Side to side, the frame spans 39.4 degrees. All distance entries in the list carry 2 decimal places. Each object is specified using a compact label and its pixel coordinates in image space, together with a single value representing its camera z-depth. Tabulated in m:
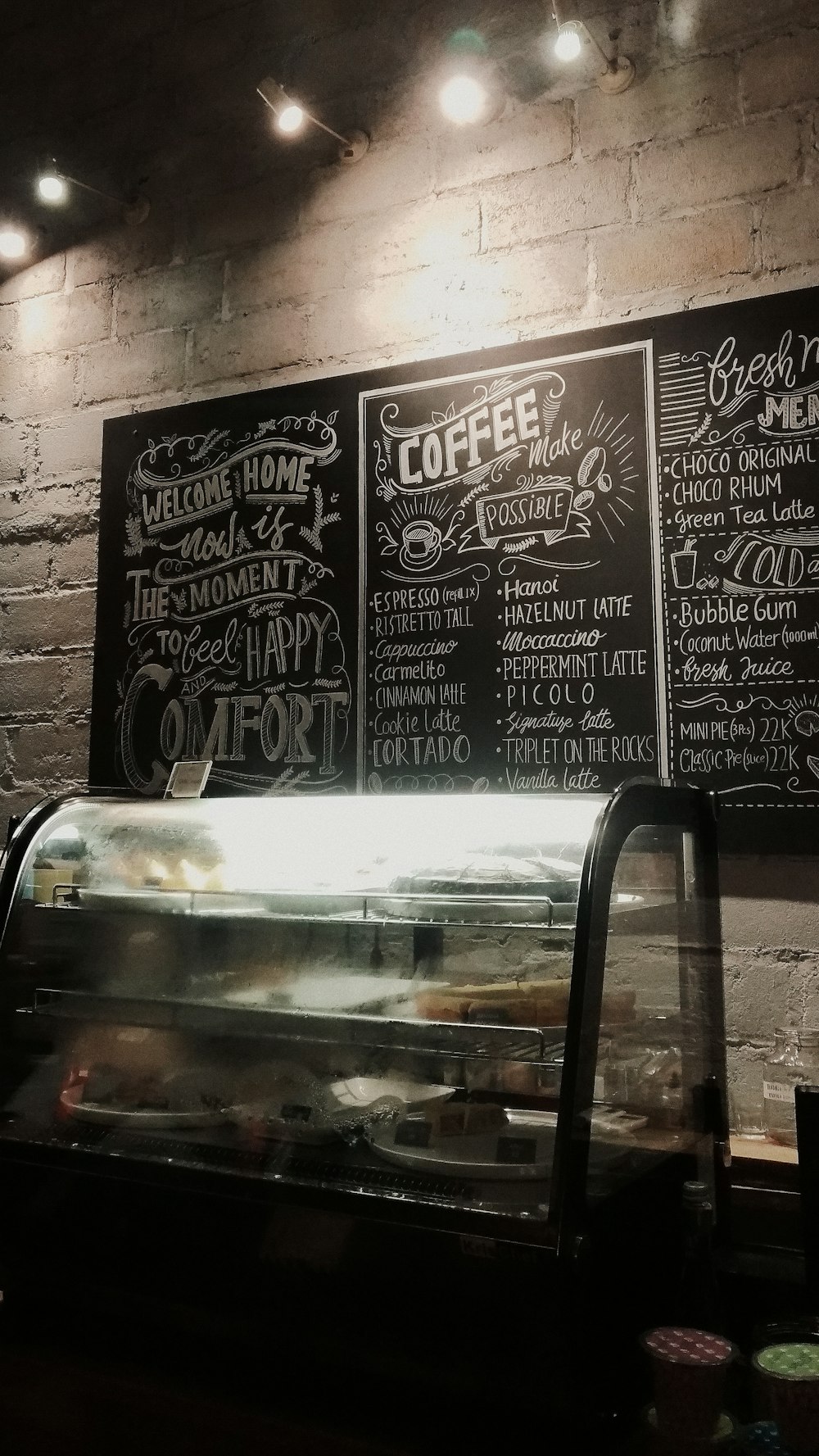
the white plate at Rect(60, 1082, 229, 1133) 2.06
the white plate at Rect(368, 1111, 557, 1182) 1.73
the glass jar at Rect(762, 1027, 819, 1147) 2.26
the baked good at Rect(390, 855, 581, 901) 1.99
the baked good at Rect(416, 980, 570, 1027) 1.95
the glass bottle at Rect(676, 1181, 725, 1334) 1.86
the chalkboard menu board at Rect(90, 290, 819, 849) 2.52
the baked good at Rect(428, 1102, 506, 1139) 1.82
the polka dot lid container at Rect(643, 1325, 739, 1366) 1.60
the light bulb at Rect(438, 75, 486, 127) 2.91
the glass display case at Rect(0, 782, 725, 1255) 1.78
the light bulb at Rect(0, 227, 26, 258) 3.71
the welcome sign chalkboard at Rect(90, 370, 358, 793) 3.03
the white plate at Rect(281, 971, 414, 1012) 2.11
